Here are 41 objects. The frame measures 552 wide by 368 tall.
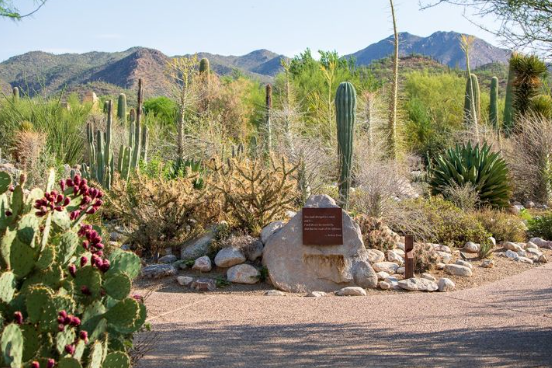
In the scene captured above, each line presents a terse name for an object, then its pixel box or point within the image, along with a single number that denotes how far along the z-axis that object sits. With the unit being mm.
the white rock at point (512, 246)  11305
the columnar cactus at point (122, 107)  23828
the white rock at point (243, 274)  8773
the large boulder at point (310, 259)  8750
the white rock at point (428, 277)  9039
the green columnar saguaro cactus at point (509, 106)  24109
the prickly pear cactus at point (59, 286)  3438
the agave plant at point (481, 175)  14539
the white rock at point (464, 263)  9703
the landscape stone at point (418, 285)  8641
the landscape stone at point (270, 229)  9398
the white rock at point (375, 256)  9680
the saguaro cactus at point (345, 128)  12133
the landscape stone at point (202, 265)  9094
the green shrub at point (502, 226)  12148
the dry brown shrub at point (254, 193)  9773
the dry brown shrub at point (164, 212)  9805
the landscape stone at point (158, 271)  8945
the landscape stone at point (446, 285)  8695
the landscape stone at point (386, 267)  9406
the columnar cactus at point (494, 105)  26862
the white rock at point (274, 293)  8320
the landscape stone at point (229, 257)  9008
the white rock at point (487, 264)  10062
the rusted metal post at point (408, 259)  8922
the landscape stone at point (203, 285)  8516
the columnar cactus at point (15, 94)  21734
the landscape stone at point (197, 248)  9555
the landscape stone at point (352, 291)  8406
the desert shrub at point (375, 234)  10245
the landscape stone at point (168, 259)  9633
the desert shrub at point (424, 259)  9516
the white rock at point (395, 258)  9840
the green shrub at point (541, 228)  12883
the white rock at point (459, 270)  9438
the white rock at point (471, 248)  11000
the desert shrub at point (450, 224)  11406
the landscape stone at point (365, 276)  8734
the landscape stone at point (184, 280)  8680
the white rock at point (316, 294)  8275
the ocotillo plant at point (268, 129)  17672
